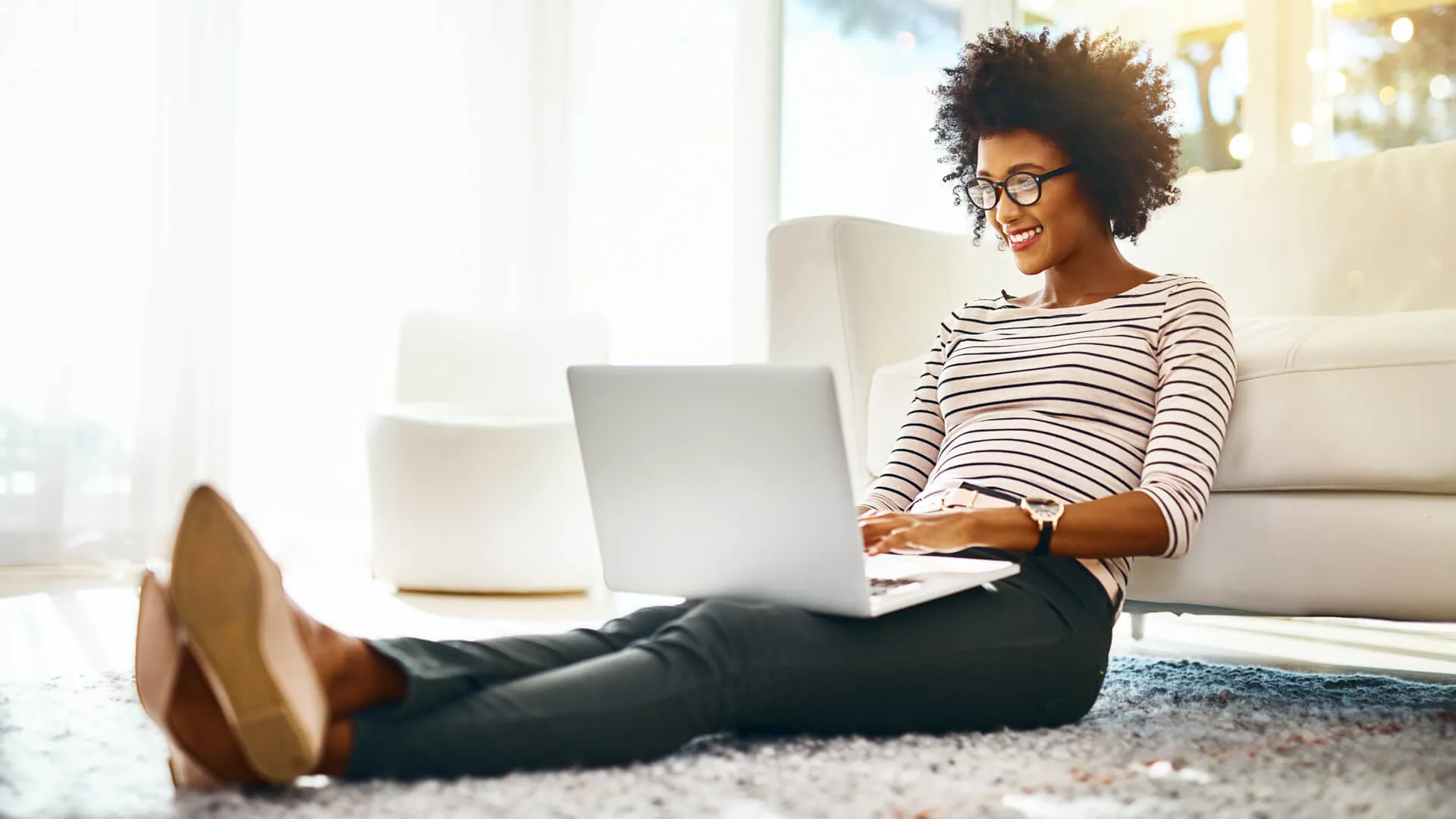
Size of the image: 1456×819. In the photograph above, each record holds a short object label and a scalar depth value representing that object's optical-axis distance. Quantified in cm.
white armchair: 302
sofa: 145
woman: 92
